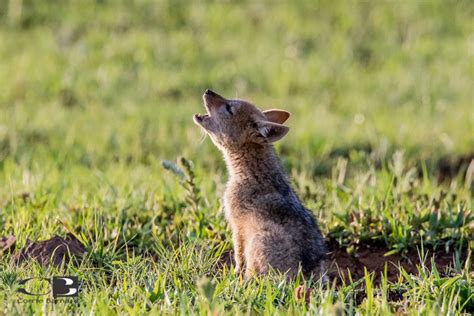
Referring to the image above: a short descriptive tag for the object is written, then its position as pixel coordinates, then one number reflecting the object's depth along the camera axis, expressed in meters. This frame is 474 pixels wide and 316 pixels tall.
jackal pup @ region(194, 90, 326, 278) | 10.20
